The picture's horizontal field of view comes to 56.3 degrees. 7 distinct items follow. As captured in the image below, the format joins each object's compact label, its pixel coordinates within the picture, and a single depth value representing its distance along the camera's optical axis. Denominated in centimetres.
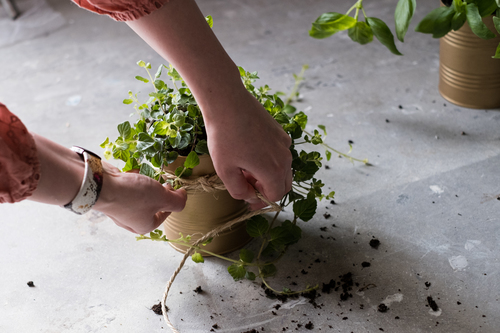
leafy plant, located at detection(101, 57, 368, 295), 88
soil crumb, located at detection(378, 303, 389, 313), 89
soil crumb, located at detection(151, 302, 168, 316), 94
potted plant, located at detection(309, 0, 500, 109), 111
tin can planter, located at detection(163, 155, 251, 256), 92
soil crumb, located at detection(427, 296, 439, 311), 88
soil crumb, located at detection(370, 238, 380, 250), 103
